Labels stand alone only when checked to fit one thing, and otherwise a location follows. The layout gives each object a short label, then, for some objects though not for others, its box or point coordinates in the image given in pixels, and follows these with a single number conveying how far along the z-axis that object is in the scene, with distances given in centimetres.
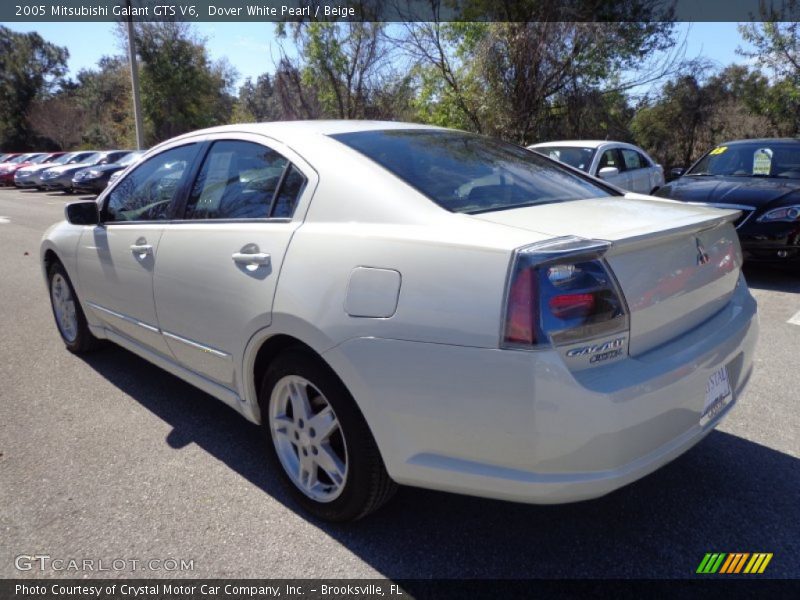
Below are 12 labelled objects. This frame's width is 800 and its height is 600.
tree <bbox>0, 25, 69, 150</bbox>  5169
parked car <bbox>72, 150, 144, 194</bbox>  2133
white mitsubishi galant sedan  192
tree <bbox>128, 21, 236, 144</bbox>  3195
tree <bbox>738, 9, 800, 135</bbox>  1541
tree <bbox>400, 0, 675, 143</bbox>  1503
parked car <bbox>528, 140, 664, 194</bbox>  917
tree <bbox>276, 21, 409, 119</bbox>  1958
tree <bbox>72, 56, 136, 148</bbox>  3547
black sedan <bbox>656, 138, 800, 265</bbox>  639
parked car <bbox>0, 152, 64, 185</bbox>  2976
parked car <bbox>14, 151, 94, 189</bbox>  2641
